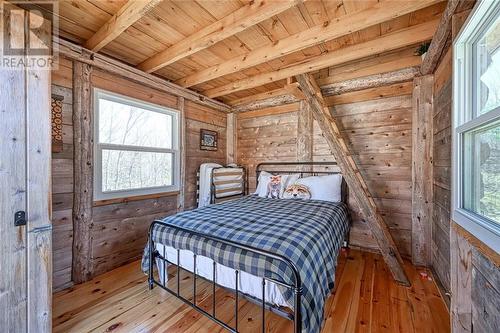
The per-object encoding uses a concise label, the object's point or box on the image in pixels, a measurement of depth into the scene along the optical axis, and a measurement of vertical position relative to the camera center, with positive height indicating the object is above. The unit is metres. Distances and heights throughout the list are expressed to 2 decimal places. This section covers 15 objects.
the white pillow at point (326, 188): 2.66 -0.30
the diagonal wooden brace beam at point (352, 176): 2.10 -0.13
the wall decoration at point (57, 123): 1.89 +0.39
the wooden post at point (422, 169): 2.30 -0.05
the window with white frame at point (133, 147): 2.28 +0.22
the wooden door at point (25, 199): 1.14 -0.20
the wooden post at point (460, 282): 1.15 -0.70
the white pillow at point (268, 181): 3.02 -0.25
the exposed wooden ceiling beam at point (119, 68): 1.96 +1.09
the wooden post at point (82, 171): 2.05 -0.06
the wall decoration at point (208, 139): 3.45 +0.44
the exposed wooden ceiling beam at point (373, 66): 2.37 +1.24
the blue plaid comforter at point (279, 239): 1.17 -0.53
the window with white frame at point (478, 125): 1.01 +0.21
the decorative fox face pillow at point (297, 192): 2.74 -0.37
